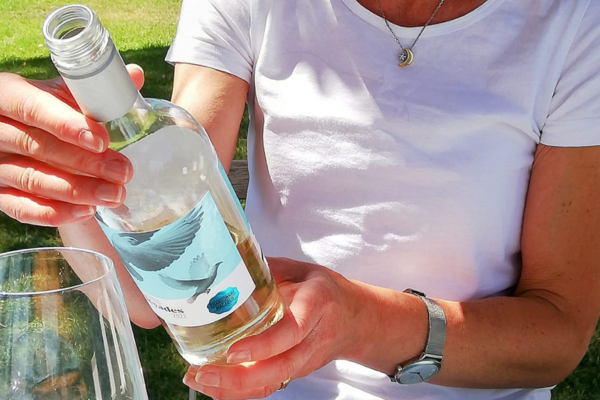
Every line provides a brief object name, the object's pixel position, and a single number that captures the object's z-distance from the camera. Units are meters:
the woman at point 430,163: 1.16
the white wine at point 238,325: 0.83
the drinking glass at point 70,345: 0.57
